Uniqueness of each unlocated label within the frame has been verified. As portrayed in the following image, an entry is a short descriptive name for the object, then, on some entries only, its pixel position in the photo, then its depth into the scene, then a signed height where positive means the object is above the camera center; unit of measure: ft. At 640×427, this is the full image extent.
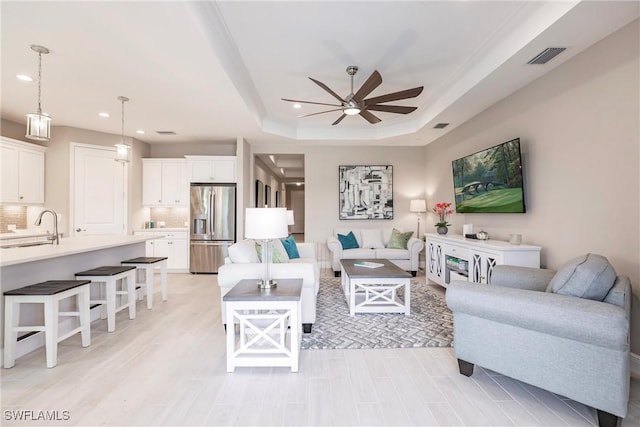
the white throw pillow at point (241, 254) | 9.94 -1.20
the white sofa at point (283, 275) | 9.51 -1.85
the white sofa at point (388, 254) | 18.02 -2.22
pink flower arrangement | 15.96 +0.37
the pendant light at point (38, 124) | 8.60 +2.82
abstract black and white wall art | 21.72 +1.90
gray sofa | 5.25 -2.37
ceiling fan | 9.62 +4.23
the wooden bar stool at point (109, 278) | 9.92 -2.02
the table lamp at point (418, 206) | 20.08 +0.80
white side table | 7.54 -2.73
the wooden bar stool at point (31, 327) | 7.57 -2.52
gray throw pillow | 6.06 -1.32
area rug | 9.11 -3.83
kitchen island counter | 7.83 -1.45
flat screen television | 11.38 +1.63
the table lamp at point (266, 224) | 8.00 -0.15
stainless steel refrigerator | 19.06 -0.42
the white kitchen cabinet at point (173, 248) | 19.22 -1.90
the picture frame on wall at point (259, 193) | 24.71 +2.21
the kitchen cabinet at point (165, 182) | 19.86 +2.48
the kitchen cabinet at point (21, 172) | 14.30 +2.45
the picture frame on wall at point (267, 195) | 29.48 +2.42
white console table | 10.41 -1.58
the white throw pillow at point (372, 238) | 19.67 -1.37
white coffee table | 11.49 -2.88
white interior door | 16.96 +1.64
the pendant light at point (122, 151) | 12.53 +2.90
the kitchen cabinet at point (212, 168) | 19.38 +3.32
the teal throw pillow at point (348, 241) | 19.24 -1.52
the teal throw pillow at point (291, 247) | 14.56 -1.45
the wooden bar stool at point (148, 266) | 12.47 -2.02
